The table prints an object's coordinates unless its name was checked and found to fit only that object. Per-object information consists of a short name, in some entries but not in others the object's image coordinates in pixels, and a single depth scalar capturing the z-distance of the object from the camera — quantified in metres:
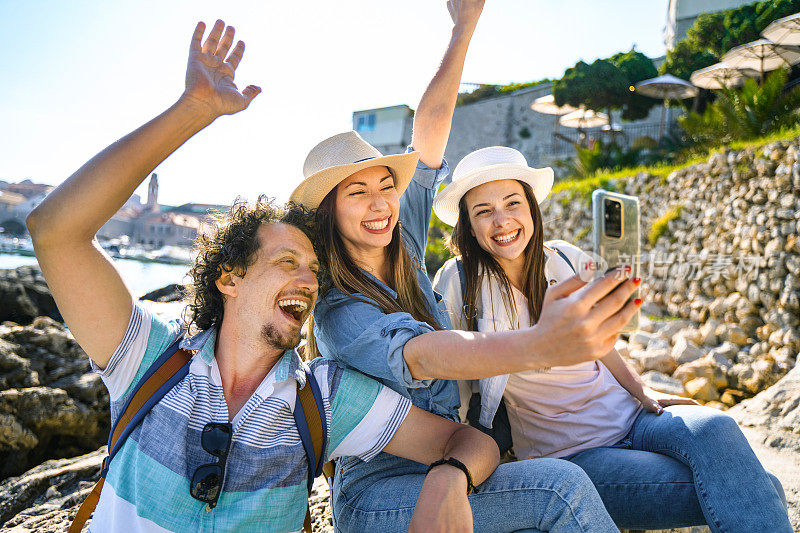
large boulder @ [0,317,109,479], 3.68
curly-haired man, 1.50
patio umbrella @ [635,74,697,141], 13.67
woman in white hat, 1.86
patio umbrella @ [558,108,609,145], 18.22
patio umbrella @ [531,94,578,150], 19.02
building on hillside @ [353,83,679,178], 23.72
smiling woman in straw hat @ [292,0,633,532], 1.52
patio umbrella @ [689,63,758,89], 11.94
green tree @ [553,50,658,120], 17.16
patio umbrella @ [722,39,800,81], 10.79
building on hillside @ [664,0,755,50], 19.52
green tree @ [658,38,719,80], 14.88
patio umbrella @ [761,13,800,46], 9.82
